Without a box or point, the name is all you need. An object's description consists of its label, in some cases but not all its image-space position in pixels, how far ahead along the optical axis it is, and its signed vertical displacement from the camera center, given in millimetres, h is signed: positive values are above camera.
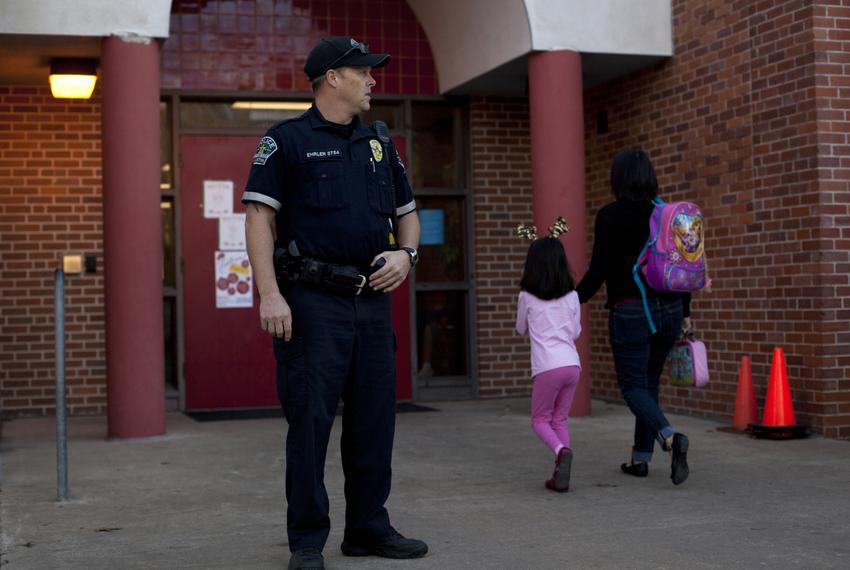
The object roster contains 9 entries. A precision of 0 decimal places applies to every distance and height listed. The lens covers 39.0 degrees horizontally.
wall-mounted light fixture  9938 +1926
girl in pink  6578 -185
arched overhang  9828 +2243
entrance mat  10359 -955
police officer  4656 +80
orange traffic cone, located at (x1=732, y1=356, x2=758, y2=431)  8711 -751
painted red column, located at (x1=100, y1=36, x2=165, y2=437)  8945 +491
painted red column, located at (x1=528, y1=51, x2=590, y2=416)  9805 +1211
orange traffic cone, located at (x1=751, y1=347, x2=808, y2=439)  8219 -776
